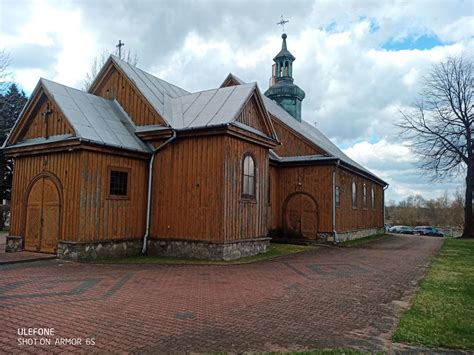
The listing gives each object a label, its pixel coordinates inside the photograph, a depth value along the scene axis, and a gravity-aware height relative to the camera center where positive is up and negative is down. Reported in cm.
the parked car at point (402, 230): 4978 -165
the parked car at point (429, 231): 4725 -170
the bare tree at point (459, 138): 2695 +525
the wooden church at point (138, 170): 1293 +144
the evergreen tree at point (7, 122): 3052 +680
